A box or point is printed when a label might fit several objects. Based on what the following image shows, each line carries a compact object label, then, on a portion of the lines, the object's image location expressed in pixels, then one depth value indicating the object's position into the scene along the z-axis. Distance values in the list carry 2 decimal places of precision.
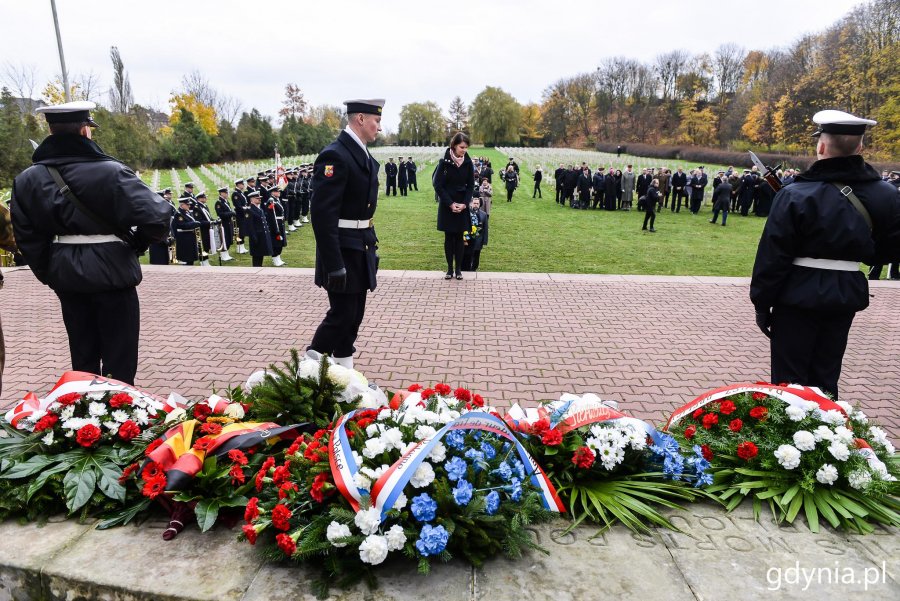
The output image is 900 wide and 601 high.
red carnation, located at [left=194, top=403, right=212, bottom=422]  2.92
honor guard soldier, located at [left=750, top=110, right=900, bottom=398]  3.25
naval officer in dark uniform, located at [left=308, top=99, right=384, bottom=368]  4.14
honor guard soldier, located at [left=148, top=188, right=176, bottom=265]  10.99
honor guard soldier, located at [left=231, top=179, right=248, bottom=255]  11.99
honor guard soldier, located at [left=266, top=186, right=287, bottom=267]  11.71
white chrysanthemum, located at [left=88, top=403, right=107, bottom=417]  2.72
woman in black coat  8.09
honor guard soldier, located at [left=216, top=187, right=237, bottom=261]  12.63
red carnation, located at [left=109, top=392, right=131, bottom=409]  2.81
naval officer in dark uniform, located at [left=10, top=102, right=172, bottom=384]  3.47
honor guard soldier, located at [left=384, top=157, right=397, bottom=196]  26.42
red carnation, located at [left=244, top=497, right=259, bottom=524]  2.16
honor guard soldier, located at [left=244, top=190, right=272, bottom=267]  11.05
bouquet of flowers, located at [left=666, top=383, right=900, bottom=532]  2.42
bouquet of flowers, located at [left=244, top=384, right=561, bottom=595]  2.04
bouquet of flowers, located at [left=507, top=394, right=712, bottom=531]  2.46
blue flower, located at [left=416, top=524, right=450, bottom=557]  1.99
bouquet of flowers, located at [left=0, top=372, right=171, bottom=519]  2.39
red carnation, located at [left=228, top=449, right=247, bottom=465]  2.48
